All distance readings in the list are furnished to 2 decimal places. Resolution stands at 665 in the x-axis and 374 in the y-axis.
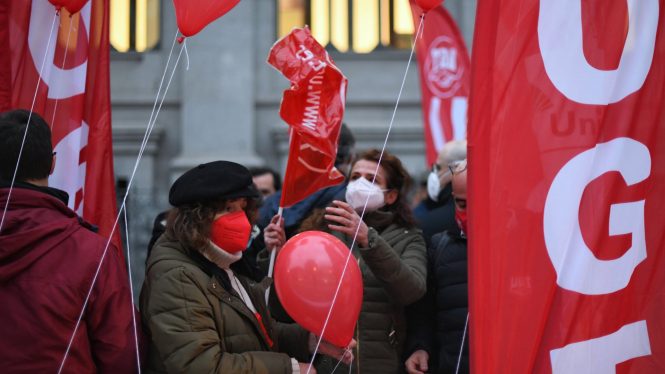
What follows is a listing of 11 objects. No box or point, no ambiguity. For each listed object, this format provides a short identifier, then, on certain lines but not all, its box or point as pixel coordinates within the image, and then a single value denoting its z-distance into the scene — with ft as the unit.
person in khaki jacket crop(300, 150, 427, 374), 11.78
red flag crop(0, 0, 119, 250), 13.04
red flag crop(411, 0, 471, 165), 23.97
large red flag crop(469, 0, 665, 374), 8.99
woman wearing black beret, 9.95
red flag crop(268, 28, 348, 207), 12.79
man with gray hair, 16.10
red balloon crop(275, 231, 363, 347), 10.51
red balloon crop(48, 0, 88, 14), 12.27
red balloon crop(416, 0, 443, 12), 11.22
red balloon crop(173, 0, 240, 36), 11.42
